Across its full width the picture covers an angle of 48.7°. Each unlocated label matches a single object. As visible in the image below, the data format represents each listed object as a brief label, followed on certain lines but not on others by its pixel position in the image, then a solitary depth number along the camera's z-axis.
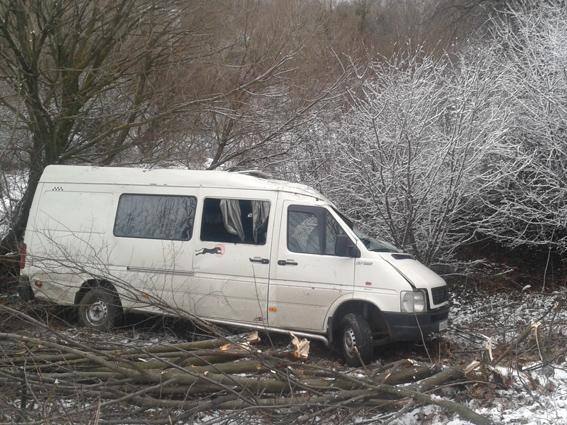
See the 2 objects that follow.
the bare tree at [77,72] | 9.20
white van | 7.00
